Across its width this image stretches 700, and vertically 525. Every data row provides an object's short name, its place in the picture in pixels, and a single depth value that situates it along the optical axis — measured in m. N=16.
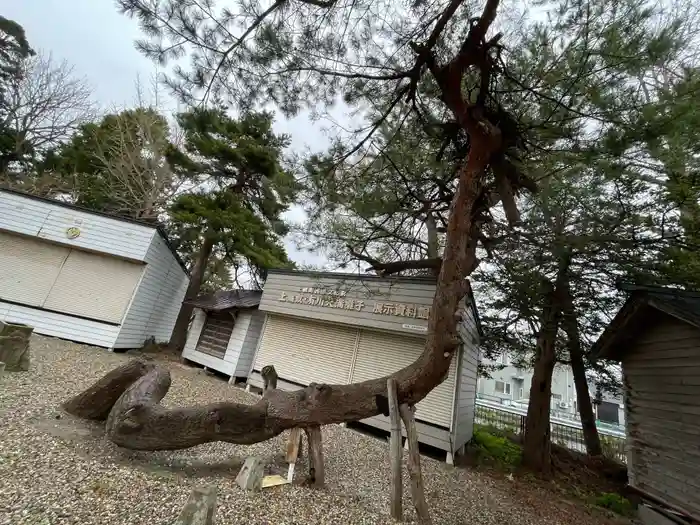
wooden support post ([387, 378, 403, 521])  2.85
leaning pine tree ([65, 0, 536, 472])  2.98
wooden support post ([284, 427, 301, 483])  3.15
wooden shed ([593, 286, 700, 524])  3.91
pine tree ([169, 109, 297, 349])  10.01
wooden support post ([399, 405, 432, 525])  2.76
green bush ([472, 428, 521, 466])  6.89
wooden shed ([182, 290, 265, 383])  8.91
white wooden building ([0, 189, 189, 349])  7.99
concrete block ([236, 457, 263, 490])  2.80
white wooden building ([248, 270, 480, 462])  6.09
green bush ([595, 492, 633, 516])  5.38
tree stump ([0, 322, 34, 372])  4.65
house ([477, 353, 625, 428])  21.56
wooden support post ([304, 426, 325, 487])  3.22
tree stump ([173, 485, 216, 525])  1.80
